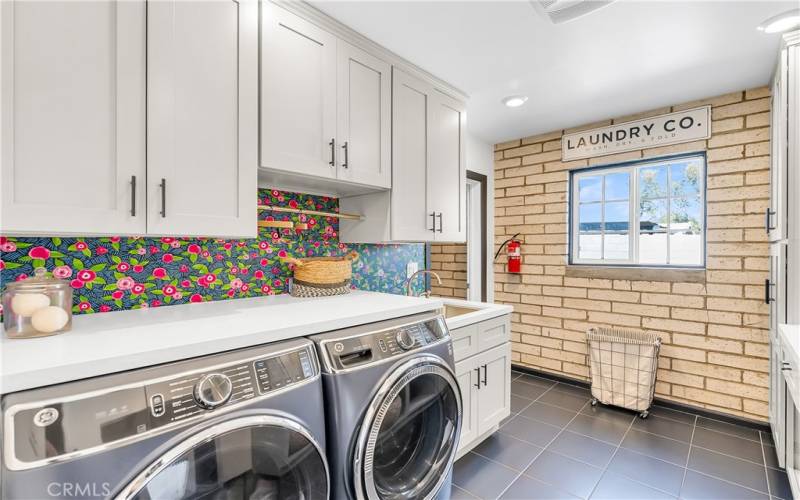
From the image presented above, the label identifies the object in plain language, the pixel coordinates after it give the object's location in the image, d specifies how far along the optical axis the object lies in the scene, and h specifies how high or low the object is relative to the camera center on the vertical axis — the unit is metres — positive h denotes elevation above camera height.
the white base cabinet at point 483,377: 2.14 -0.81
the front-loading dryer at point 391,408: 1.18 -0.59
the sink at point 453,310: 2.67 -0.46
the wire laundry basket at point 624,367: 2.89 -0.96
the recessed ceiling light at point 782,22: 1.76 +1.13
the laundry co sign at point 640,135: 2.85 +0.99
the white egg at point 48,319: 1.04 -0.21
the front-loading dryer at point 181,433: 0.71 -0.42
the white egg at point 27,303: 1.04 -0.16
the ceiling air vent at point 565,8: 1.64 +1.11
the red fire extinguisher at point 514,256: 3.75 -0.07
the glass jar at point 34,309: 1.03 -0.18
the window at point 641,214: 2.98 +0.33
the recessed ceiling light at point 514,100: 2.75 +1.14
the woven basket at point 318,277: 1.89 -0.15
